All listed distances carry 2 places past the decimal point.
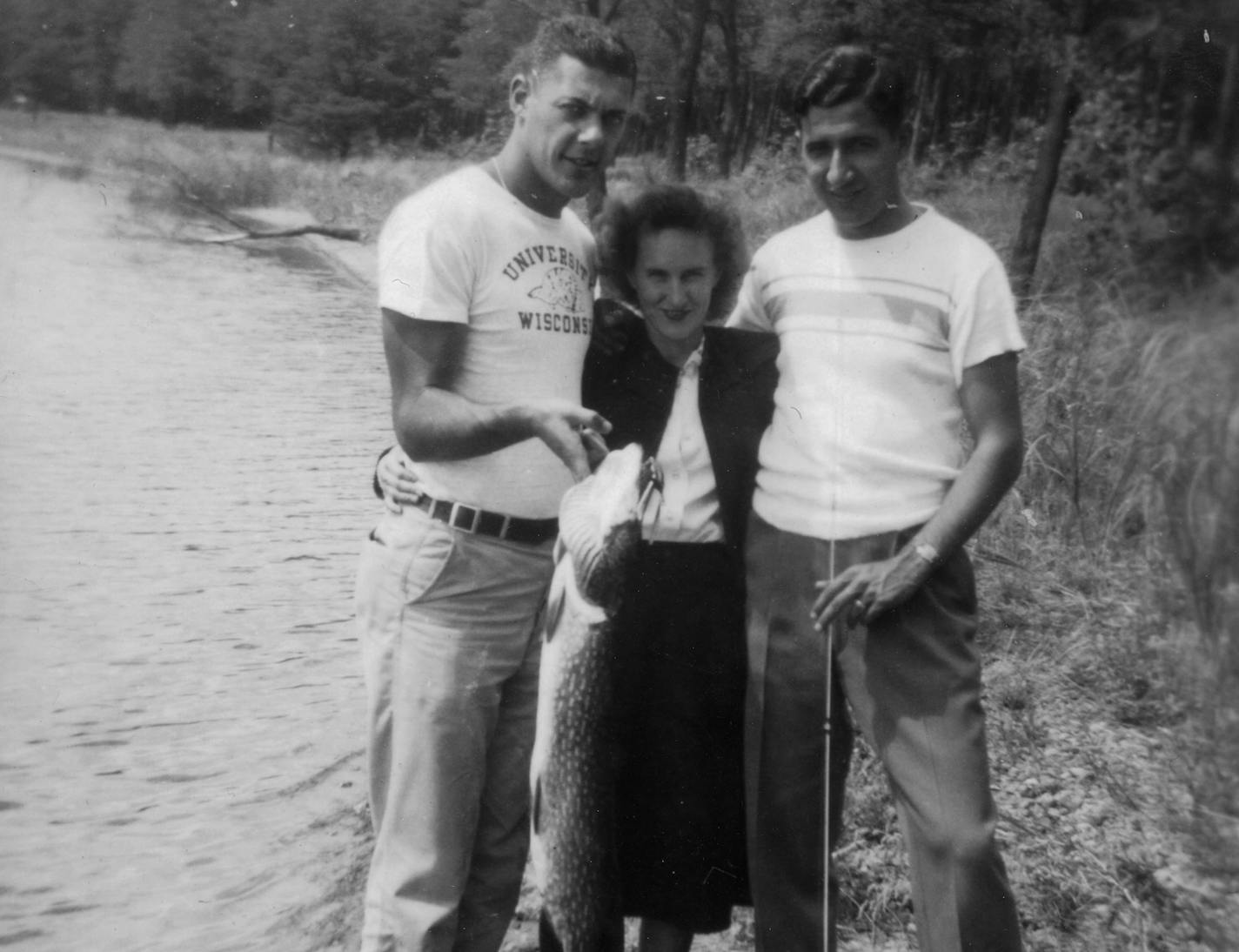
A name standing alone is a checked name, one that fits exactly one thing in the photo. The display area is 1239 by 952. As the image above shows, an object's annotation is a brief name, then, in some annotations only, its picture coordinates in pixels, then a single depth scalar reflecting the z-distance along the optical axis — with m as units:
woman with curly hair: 2.78
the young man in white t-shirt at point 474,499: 2.71
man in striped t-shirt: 2.45
